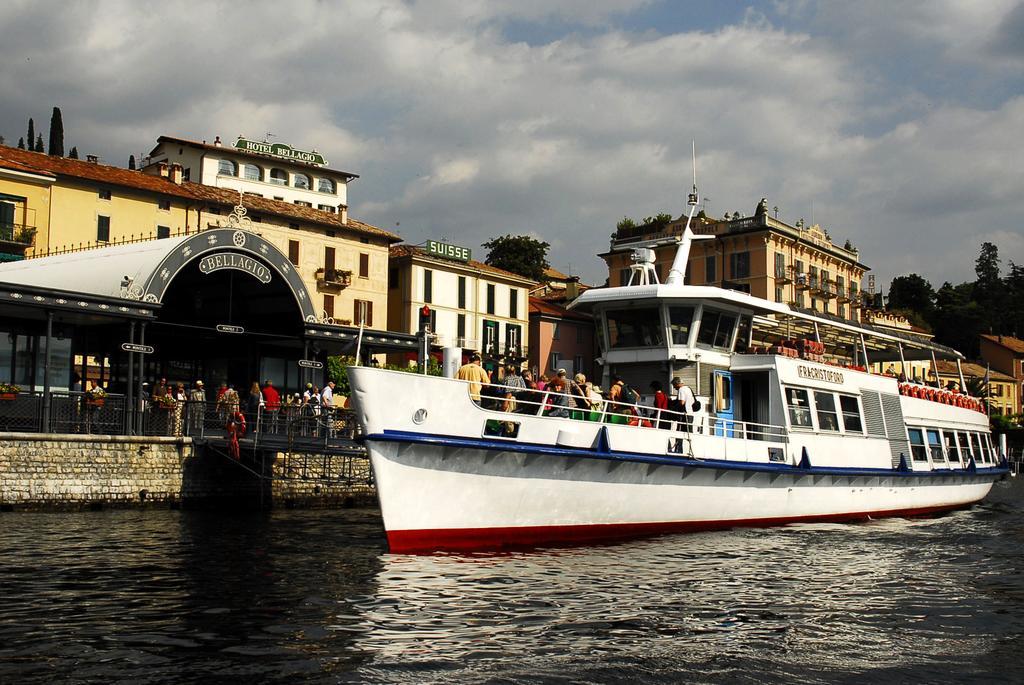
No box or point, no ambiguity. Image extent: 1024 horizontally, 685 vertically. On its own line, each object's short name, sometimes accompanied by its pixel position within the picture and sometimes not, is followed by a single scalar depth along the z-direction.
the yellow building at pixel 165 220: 44.56
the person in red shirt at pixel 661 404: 20.19
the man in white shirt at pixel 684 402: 20.22
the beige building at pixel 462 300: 60.22
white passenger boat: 16.41
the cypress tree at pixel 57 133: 71.06
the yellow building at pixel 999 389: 93.25
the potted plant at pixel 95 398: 26.64
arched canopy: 29.27
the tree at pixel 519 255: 78.81
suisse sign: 61.97
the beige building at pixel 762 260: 65.75
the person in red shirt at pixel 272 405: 27.50
